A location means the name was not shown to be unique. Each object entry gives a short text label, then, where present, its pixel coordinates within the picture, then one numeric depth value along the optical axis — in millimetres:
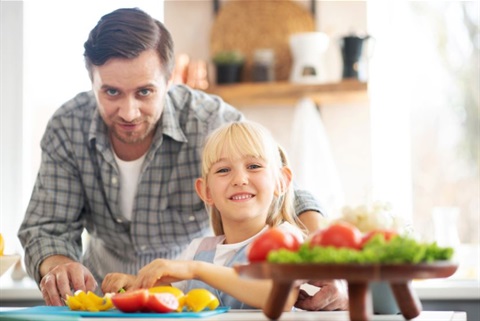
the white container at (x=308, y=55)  3173
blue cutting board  1640
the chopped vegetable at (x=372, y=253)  1384
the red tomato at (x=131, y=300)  1665
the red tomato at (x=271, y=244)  1469
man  2270
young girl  1978
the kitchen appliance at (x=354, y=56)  3110
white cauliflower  1608
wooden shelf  3122
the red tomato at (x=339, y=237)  1422
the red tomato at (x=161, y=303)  1665
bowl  1941
